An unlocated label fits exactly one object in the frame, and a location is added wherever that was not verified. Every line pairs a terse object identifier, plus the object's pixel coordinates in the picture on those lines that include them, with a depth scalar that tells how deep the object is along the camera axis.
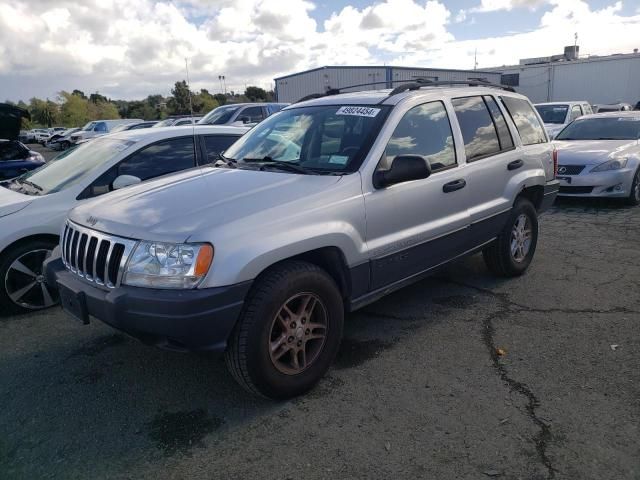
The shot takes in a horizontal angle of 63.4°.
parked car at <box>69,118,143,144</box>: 26.06
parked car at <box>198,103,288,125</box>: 12.19
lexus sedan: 8.06
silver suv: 2.73
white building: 31.66
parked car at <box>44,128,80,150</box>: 29.84
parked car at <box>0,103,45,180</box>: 9.52
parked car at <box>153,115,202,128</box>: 17.95
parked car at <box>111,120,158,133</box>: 18.96
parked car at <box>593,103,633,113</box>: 16.92
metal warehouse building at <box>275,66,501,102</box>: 30.41
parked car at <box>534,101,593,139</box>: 13.82
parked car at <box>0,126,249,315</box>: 4.46
